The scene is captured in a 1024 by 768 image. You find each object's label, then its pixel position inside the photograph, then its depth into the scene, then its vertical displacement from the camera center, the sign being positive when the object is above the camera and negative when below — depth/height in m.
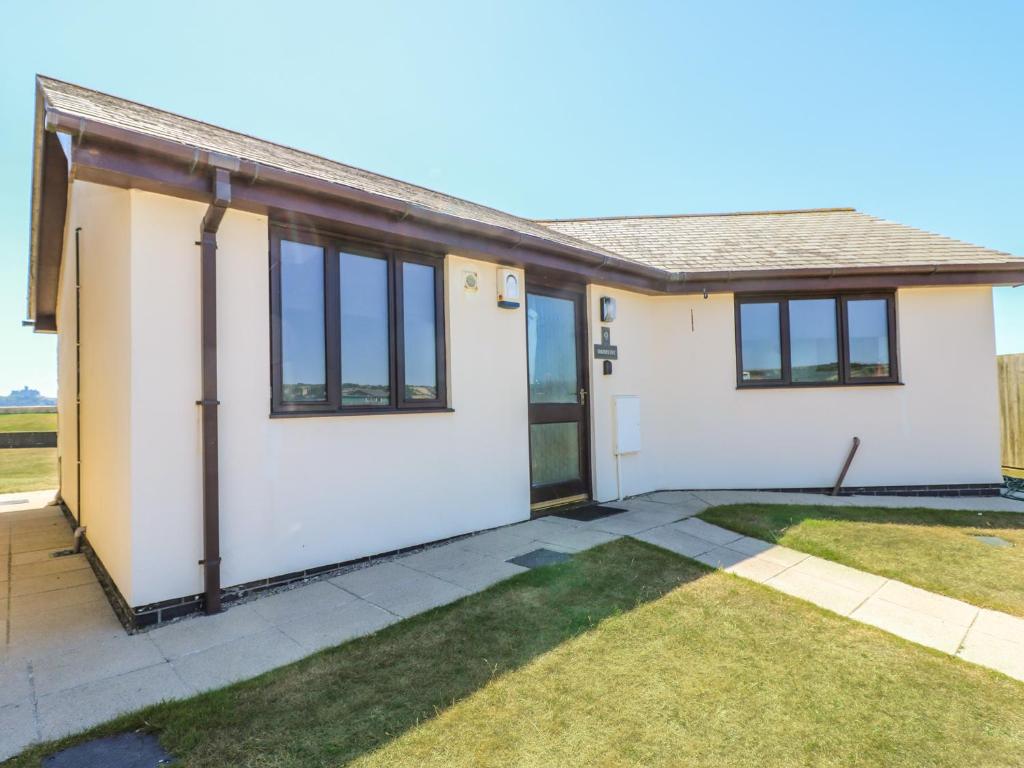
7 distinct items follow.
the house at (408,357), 3.62 +0.41
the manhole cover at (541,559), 4.50 -1.53
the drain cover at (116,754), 2.10 -1.52
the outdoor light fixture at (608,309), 7.06 +1.17
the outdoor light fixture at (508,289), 5.78 +1.22
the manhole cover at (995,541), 5.30 -1.71
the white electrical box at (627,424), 7.07 -0.47
